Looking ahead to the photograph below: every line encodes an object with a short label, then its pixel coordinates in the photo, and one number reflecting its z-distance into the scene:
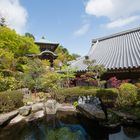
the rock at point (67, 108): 8.90
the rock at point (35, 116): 7.57
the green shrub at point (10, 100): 7.52
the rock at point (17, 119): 7.11
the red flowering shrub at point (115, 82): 8.67
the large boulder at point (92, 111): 6.59
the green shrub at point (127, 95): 7.42
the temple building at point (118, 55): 8.50
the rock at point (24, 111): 7.76
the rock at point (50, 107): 8.46
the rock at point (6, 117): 6.43
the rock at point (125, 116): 6.32
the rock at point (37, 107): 8.50
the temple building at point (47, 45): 19.85
